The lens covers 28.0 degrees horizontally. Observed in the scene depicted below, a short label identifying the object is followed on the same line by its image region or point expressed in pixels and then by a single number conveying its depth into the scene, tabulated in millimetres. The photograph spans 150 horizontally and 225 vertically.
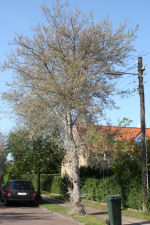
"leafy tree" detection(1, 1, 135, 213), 13719
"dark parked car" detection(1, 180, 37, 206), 17984
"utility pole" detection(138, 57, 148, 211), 13367
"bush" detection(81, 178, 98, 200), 19533
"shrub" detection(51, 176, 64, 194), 26003
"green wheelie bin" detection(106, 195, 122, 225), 10242
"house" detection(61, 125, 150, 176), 13898
